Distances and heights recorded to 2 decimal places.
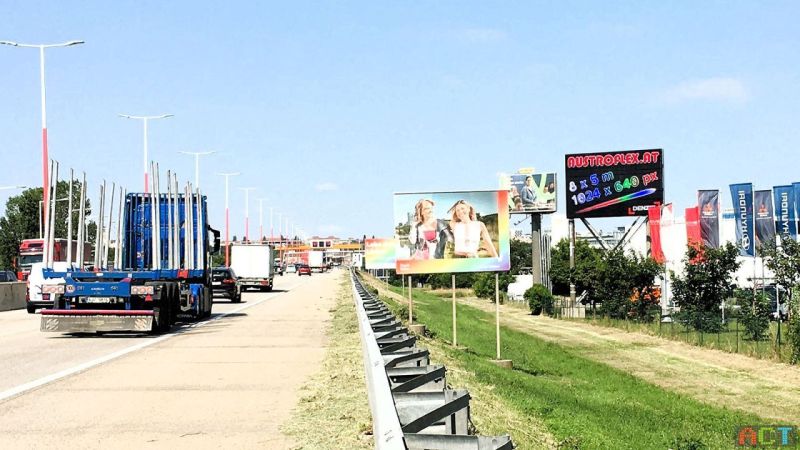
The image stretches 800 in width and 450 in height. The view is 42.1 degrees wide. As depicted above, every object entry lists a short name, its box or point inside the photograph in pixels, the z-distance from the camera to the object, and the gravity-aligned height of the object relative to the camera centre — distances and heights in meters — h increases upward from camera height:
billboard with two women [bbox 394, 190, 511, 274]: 26.59 +0.91
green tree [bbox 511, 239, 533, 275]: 167.39 +1.92
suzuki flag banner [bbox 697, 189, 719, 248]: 46.47 +2.06
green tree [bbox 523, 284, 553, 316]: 66.85 -2.24
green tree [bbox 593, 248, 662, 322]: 51.47 -0.92
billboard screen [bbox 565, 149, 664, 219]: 71.56 +5.65
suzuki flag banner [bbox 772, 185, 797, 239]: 43.78 +2.17
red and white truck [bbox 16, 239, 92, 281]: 63.19 +1.30
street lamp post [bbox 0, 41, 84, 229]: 37.72 +4.52
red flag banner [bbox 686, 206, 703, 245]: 47.50 +1.73
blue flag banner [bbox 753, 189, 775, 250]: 44.66 +1.94
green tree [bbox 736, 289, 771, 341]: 35.09 -1.87
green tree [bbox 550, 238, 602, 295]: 95.27 +0.01
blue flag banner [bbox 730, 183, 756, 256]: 45.28 +2.05
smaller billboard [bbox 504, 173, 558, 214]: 85.69 +5.87
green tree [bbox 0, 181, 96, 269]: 118.21 +6.41
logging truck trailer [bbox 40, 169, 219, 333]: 22.72 -0.08
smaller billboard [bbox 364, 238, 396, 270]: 50.59 +0.79
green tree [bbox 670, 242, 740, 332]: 43.69 -0.68
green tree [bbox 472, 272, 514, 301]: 98.88 -1.82
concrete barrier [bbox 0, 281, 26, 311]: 41.66 -0.83
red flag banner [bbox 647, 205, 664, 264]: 54.09 +1.56
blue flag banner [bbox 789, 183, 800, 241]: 43.43 +2.51
